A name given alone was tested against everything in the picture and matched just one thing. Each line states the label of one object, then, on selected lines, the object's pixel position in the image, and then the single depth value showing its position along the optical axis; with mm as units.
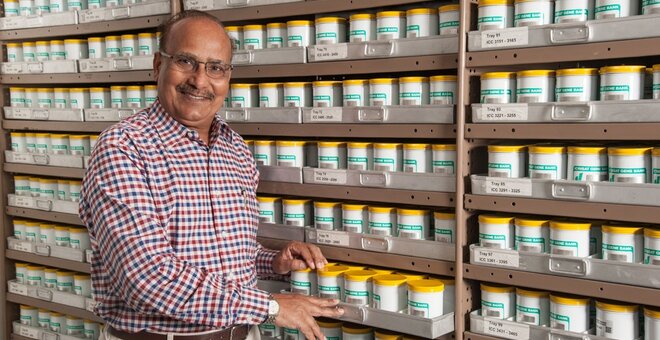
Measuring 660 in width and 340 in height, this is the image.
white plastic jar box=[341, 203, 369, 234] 2561
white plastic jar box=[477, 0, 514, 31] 2188
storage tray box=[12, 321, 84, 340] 3635
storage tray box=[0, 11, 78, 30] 3414
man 1950
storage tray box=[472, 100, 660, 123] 1941
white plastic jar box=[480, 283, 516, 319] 2260
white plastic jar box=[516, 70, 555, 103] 2139
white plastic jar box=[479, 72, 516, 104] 2217
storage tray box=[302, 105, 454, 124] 2326
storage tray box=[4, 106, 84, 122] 3443
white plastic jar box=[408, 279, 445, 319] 2260
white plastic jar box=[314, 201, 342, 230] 2645
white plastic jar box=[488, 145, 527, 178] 2213
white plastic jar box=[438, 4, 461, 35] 2312
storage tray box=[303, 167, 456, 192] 2346
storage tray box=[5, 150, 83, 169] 3449
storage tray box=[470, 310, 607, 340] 2064
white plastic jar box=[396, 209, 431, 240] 2430
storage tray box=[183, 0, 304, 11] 2764
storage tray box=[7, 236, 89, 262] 3459
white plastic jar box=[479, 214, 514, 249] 2234
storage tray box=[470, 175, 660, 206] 1959
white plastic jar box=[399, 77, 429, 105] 2408
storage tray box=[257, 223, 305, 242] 2705
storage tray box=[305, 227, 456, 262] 2354
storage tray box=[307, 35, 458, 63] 2312
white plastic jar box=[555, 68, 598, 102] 2059
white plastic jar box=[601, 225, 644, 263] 2016
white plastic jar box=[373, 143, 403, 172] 2469
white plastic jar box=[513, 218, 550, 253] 2176
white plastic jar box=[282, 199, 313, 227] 2731
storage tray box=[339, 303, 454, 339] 2234
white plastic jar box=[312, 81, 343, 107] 2637
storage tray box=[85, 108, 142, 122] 3233
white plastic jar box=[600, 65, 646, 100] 1990
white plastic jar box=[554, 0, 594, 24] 2057
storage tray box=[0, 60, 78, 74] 3453
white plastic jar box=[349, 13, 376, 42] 2521
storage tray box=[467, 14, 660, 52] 1924
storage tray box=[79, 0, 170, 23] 3060
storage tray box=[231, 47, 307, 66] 2662
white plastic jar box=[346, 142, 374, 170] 2547
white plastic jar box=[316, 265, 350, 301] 2480
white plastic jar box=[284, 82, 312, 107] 2710
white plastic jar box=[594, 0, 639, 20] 1990
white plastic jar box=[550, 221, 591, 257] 2086
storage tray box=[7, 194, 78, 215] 3486
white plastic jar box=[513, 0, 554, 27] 2119
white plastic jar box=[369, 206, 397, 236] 2494
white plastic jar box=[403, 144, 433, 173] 2406
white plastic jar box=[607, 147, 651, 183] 2000
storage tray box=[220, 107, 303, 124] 2699
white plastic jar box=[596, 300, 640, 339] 2008
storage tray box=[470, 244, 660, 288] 1954
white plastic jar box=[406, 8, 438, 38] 2391
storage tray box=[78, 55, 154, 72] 3127
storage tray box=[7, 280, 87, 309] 3473
